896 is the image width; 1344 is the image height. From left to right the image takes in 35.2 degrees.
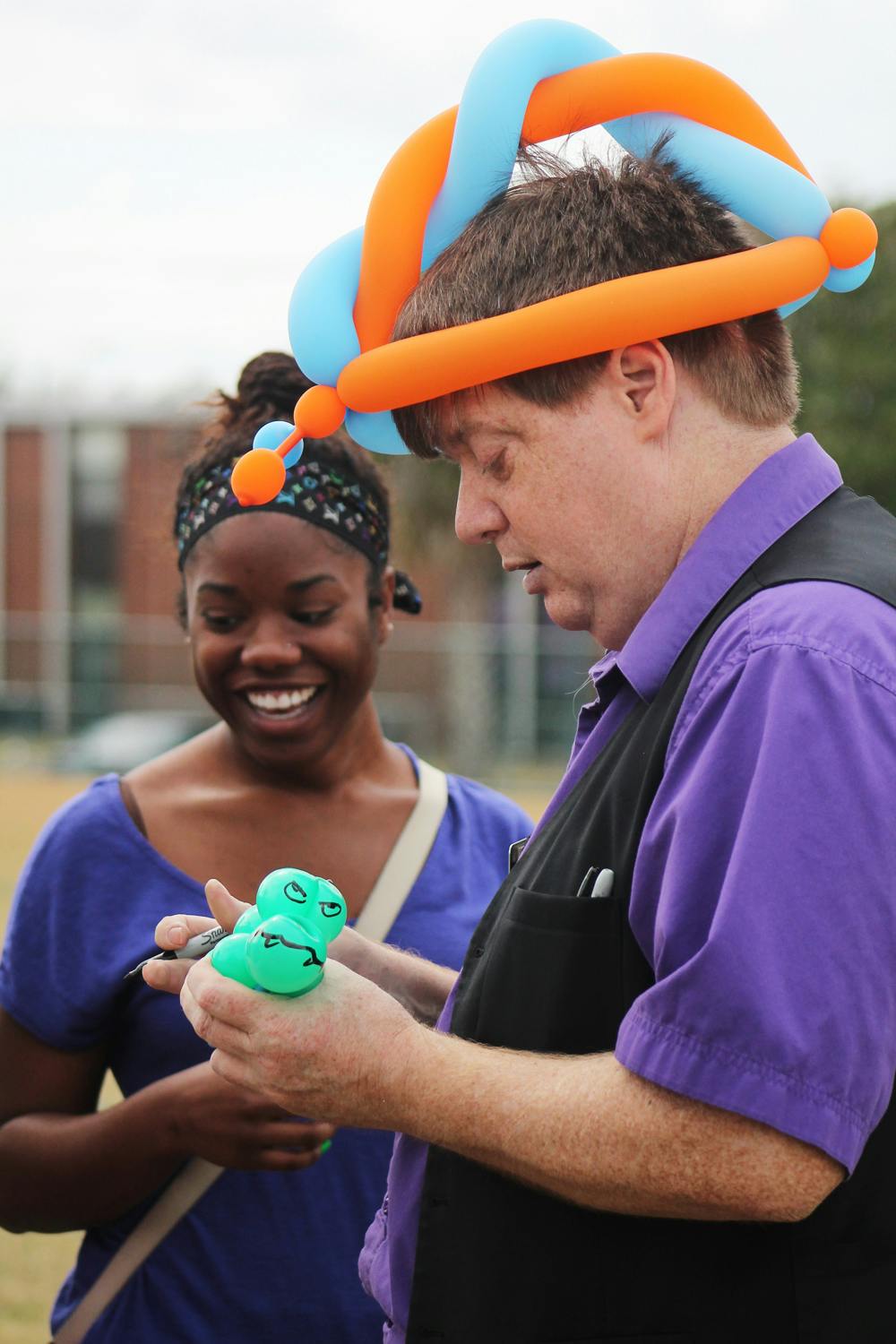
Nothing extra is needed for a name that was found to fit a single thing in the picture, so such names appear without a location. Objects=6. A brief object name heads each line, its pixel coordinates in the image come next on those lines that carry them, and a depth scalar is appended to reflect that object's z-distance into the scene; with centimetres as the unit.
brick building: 2617
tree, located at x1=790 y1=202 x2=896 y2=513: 2120
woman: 259
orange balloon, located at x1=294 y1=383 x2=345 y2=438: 198
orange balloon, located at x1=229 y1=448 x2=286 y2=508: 198
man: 139
